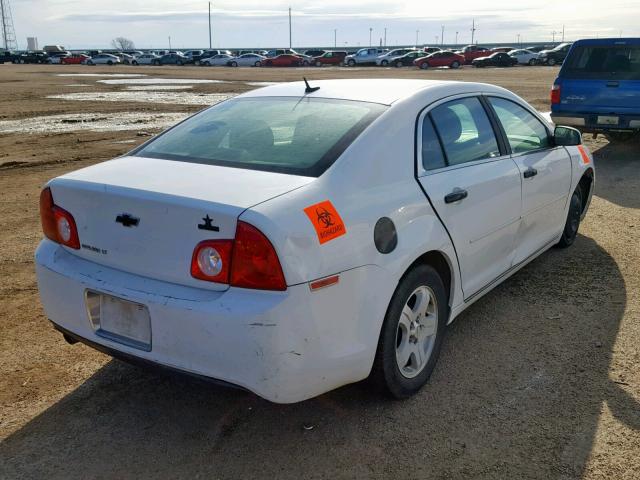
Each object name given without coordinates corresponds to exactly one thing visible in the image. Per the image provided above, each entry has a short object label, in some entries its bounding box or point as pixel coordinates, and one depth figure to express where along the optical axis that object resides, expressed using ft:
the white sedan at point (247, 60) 212.84
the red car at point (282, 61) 206.28
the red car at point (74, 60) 234.38
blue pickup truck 32.86
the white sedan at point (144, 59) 232.73
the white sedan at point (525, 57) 184.34
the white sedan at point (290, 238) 8.77
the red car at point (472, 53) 193.34
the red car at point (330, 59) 217.77
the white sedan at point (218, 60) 216.13
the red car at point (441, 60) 180.86
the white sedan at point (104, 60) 223.92
